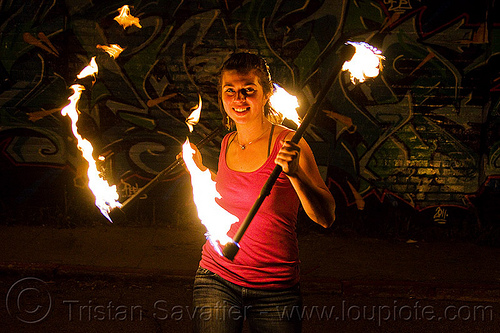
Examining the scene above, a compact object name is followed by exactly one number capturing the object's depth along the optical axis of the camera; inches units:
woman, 89.0
